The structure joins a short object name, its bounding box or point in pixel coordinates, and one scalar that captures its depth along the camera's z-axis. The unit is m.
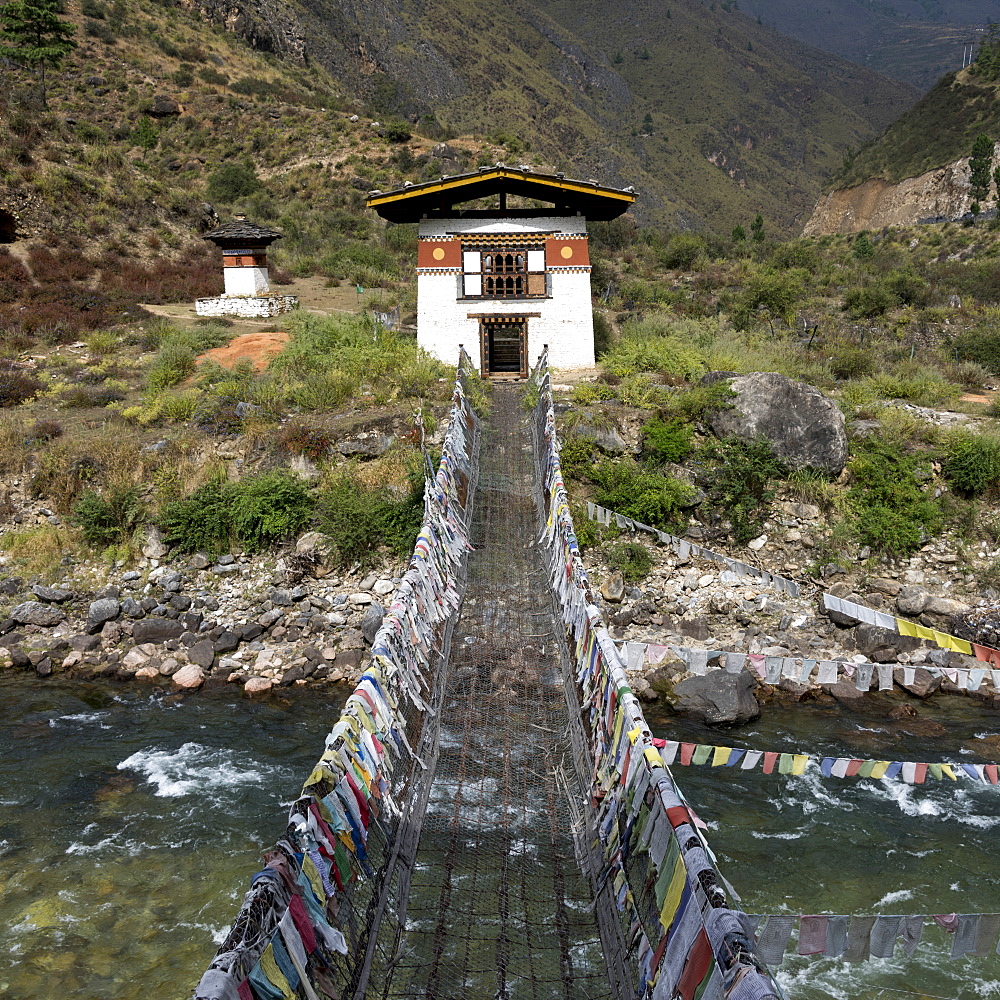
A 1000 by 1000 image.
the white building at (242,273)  24.03
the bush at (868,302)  27.62
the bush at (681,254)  33.50
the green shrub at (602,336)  20.42
